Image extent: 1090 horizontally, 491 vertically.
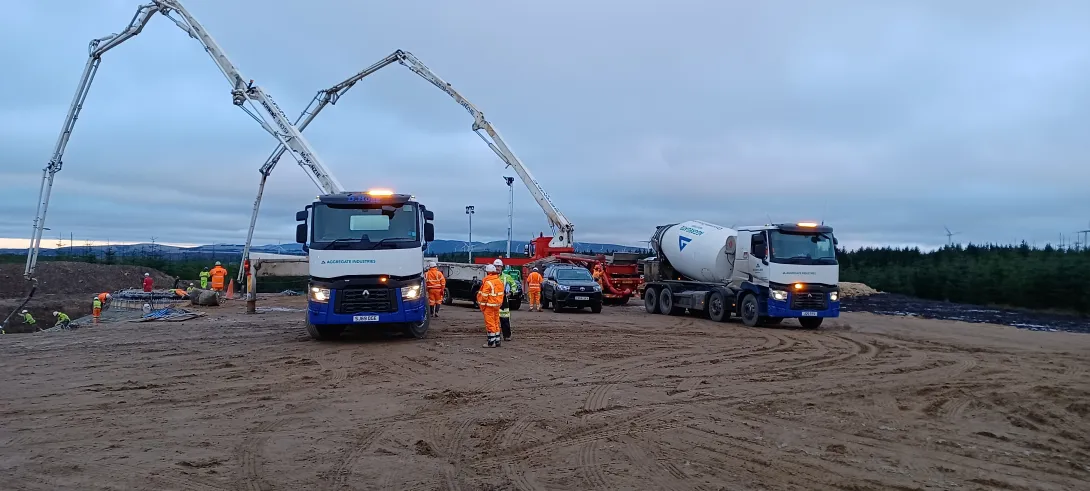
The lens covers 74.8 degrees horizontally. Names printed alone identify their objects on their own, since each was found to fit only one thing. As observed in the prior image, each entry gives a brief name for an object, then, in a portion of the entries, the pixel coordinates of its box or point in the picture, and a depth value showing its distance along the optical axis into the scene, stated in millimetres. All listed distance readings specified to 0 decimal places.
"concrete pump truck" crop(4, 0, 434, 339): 13734
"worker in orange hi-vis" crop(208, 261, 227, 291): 27719
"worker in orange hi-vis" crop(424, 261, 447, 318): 20016
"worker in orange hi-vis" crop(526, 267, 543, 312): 24938
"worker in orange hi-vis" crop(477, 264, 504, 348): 13742
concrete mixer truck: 18922
